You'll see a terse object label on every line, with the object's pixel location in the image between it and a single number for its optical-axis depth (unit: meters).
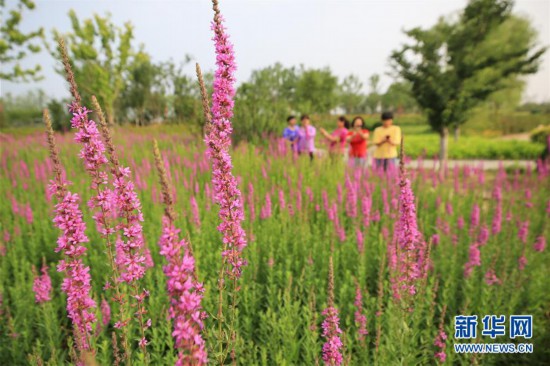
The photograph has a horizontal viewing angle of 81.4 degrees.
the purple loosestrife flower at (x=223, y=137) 1.62
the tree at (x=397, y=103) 77.94
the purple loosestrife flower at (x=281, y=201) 4.96
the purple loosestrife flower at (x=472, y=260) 3.74
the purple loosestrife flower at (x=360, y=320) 2.88
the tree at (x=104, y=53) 28.43
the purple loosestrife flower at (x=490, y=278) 3.53
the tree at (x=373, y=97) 95.90
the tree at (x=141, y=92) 43.34
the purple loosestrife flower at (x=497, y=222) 4.63
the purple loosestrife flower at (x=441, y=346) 2.72
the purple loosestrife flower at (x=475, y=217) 4.64
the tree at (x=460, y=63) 12.26
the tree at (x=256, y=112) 12.52
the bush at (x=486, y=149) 18.03
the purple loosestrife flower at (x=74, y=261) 1.45
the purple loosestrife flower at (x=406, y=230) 2.24
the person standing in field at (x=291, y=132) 11.57
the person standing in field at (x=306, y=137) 11.19
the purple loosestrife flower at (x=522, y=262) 3.97
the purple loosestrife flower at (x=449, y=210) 5.40
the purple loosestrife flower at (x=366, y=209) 4.67
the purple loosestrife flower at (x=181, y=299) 1.00
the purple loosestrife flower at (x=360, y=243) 4.07
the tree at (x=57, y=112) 33.58
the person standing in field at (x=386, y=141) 8.56
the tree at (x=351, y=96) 84.62
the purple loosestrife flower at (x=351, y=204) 4.96
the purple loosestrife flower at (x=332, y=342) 1.83
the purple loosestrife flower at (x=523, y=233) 4.54
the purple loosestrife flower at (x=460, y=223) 4.82
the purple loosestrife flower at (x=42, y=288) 2.97
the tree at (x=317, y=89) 45.62
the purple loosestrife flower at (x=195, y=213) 4.19
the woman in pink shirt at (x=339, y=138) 9.32
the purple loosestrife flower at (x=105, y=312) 3.02
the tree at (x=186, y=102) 14.30
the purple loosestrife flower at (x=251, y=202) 4.66
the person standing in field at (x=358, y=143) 9.41
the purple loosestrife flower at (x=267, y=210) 4.79
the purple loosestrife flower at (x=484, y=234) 4.26
